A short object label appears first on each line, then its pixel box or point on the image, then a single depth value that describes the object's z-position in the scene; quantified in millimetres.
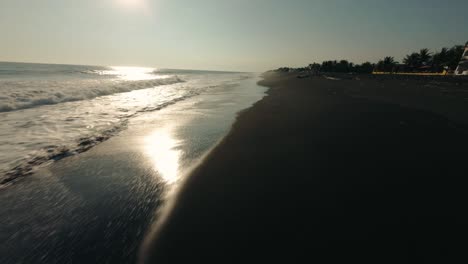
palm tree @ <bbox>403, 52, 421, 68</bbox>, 78119
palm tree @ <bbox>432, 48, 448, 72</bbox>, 70625
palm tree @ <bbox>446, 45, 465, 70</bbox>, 66375
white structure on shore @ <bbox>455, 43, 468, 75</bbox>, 59469
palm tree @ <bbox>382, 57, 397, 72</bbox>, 83675
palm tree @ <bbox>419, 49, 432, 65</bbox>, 76794
